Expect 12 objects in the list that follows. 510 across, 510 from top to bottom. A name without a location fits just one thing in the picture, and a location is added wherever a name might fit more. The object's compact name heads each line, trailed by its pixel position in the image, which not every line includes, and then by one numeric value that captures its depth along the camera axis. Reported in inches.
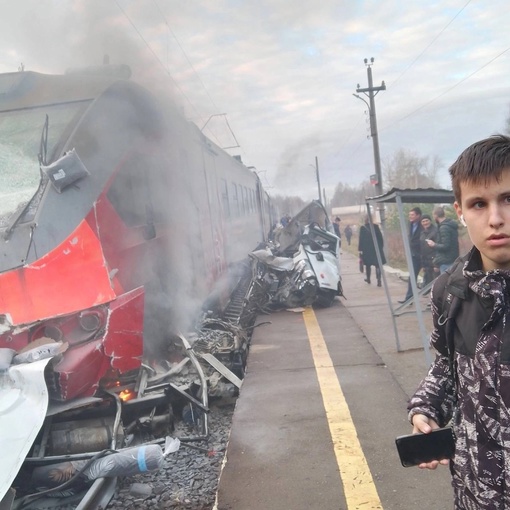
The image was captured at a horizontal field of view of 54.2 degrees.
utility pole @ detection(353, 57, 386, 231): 785.6
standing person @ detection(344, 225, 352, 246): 1084.2
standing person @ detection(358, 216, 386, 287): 456.1
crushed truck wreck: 358.0
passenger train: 139.3
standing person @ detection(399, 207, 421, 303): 332.8
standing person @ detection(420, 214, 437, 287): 330.0
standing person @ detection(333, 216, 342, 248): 797.3
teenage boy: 52.7
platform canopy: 183.3
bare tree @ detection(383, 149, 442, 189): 2551.7
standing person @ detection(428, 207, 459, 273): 299.4
